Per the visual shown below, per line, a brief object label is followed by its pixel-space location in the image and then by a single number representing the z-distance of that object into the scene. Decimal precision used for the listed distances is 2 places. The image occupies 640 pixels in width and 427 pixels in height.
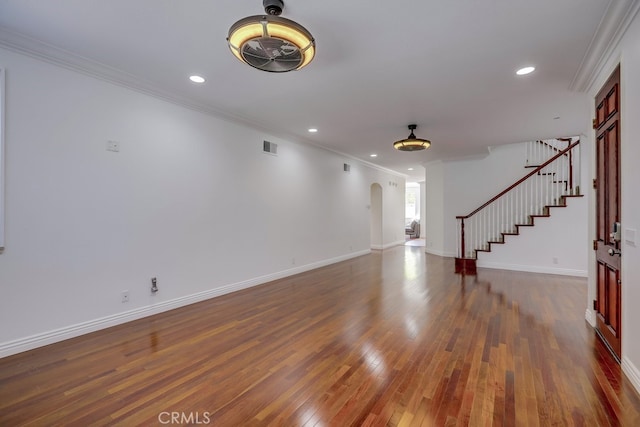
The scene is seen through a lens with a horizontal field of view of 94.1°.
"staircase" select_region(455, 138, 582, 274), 6.11
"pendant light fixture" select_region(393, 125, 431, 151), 4.84
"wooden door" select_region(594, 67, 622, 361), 2.53
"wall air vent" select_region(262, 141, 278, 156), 5.19
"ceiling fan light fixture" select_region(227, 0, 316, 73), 2.03
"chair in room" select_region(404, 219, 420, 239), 13.50
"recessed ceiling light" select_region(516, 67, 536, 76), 3.05
